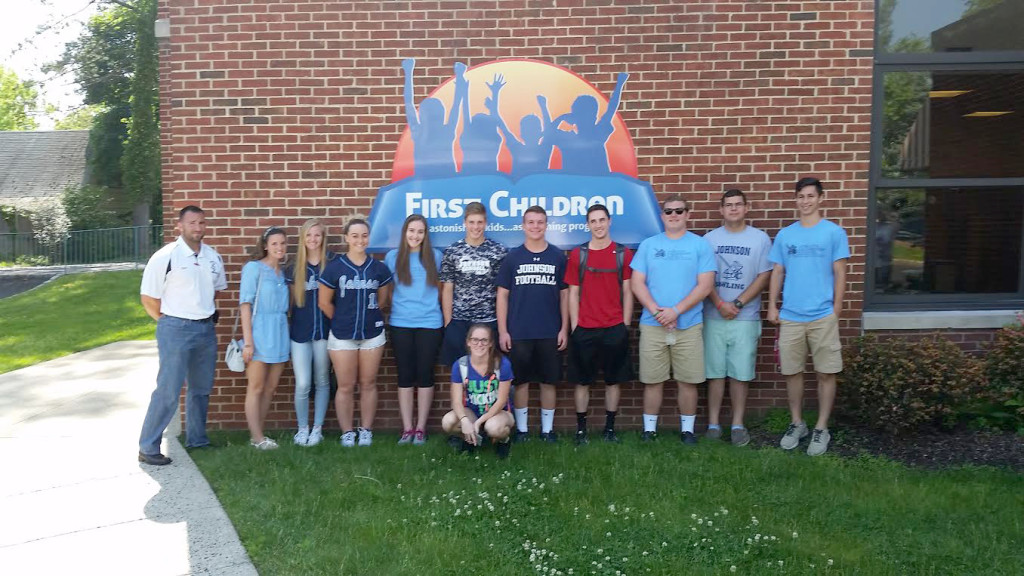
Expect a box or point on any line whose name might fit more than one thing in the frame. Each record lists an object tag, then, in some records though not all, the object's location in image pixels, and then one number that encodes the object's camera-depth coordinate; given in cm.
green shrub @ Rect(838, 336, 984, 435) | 554
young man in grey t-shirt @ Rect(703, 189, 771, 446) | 595
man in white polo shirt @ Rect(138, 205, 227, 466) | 561
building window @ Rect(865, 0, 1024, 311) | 654
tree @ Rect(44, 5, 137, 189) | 3497
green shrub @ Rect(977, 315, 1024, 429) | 585
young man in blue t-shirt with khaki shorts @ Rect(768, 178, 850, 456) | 566
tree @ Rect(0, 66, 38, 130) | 6069
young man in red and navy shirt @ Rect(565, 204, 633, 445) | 585
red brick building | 626
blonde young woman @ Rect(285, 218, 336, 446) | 586
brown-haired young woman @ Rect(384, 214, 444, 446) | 590
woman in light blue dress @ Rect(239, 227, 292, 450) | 576
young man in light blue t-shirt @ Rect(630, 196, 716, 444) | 581
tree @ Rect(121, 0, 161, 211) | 2845
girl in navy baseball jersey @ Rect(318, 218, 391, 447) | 581
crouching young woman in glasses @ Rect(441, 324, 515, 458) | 543
